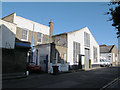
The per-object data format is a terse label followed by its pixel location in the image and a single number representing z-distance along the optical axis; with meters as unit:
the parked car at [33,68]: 15.40
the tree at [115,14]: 6.28
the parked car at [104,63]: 32.36
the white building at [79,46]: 21.41
